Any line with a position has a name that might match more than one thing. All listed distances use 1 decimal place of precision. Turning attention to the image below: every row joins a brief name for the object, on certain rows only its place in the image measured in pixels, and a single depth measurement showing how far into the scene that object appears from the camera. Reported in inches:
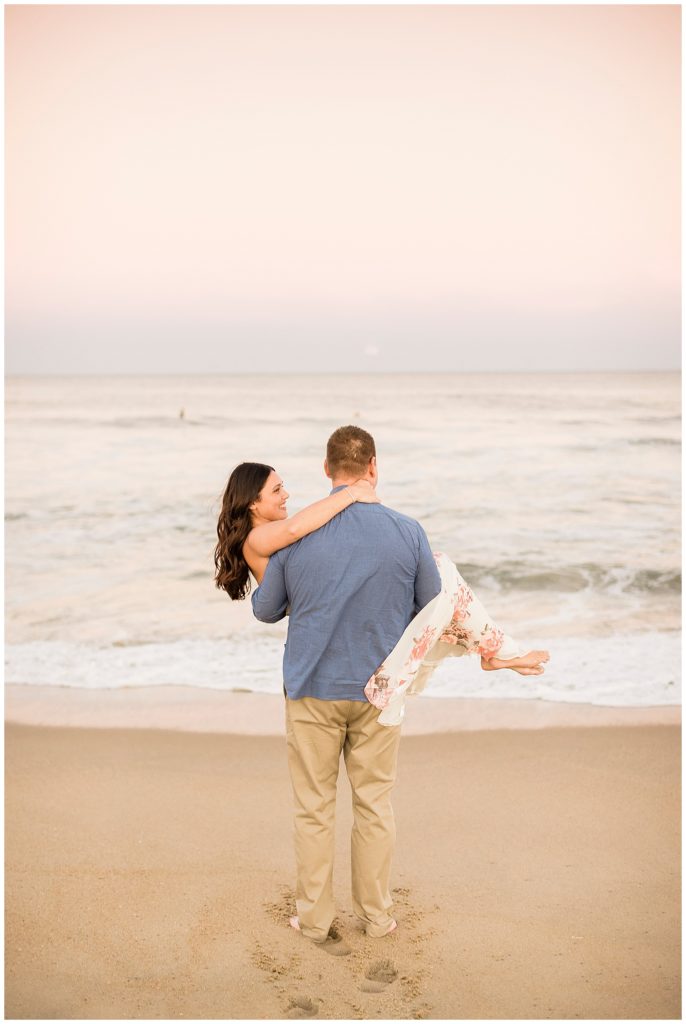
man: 114.1
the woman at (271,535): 113.5
